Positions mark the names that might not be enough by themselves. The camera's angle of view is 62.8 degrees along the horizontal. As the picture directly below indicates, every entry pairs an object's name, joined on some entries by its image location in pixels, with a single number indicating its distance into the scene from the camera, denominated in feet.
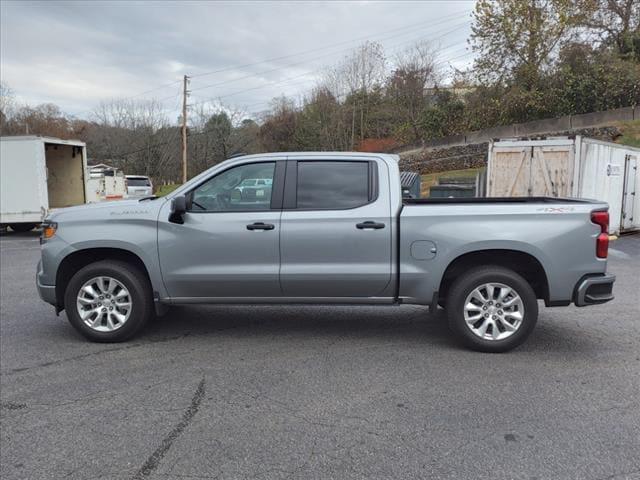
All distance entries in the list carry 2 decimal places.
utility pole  123.31
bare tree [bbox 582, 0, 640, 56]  92.27
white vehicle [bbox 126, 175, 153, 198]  93.44
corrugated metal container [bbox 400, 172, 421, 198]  46.24
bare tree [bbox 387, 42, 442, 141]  118.62
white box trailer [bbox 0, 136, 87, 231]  46.11
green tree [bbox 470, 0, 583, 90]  88.33
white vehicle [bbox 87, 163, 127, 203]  58.10
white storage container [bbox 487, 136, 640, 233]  44.19
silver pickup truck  16.06
